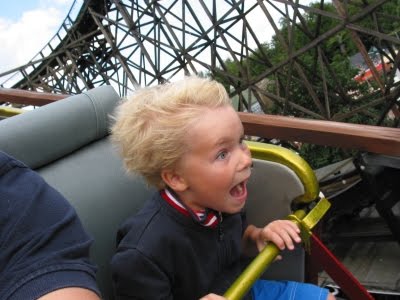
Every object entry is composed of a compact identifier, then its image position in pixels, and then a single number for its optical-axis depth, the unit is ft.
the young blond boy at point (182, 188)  3.28
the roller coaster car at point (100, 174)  3.89
